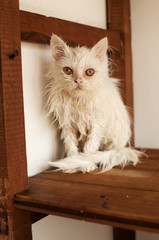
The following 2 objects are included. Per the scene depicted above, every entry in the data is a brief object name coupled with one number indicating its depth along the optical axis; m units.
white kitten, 0.95
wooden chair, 0.65
